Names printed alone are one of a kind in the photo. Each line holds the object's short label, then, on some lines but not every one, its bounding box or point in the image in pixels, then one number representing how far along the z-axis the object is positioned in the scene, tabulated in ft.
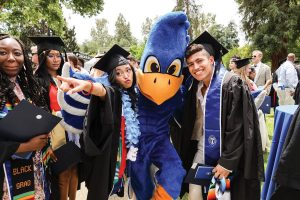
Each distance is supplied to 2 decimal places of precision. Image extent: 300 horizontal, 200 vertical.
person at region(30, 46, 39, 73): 12.16
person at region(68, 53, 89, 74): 13.73
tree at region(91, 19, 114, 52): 245.84
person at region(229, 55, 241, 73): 18.17
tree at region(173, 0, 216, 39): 77.10
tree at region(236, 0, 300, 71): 73.36
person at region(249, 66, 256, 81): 22.34
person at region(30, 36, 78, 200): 9.63
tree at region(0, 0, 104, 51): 35.04
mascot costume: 9.38
